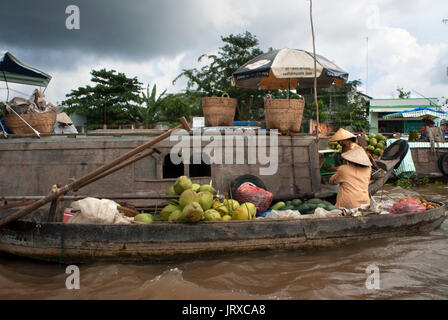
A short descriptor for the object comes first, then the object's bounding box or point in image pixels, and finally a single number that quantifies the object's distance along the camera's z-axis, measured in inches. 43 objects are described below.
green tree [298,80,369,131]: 832.9
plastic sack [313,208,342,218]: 170.8
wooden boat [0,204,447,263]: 147.9
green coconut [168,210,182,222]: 148.9
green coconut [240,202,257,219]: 165.4
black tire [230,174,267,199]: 207.0
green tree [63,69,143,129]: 767.1
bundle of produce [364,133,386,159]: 391.2
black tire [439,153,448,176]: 457.1
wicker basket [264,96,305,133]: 220.1
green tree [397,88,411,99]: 1216.2
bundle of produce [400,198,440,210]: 208.5
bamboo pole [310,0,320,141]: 219.5
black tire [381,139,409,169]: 259.4
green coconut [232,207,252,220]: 160.4
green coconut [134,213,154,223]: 157.7
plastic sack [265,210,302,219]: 169.6
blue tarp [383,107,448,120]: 539.5
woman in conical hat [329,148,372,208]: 189.0
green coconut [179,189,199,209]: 146.4
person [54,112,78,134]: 267.7
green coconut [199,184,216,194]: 161.7
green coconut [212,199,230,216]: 161.8
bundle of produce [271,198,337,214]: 192.2
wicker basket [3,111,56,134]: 218.7
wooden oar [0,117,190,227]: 147.9
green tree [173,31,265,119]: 836.6
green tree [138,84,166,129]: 802.0
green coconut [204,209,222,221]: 154.3
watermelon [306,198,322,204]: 202.5
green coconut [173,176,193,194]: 157.9
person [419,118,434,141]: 493.7
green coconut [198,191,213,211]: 153.8
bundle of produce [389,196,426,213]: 193.6
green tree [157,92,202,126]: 821.9
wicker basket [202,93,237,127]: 228.2
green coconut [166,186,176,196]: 164.5
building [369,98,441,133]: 950.4
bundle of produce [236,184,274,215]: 180.5
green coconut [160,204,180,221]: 158.7
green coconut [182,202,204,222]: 142.0
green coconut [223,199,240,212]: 165.0
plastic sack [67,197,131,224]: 150.2
